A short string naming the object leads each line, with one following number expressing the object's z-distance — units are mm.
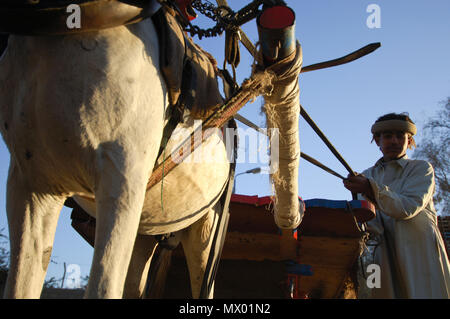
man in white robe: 3371
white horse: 1636
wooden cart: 3850
